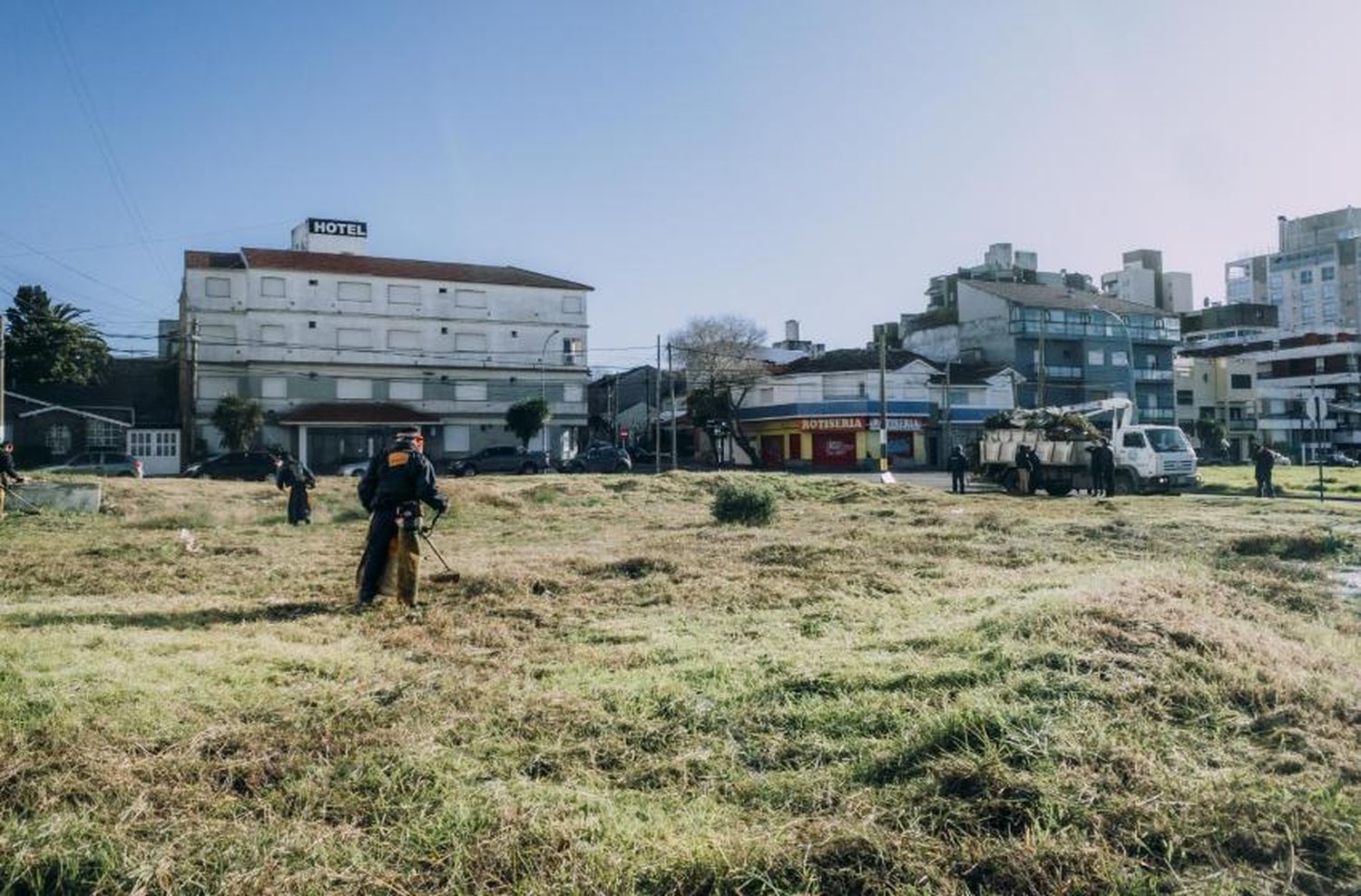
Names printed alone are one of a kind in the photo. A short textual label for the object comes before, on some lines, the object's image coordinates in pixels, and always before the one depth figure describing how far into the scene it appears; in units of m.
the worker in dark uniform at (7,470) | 18.20
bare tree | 59.72
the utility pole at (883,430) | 41.69
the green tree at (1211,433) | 69.94
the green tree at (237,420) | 47.44
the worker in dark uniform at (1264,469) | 26.34
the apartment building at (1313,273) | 111.19
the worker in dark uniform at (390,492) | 9.00
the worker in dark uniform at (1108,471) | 27.06
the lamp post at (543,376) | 60.25
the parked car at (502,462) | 44.66
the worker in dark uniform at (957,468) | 30.67
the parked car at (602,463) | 48.03
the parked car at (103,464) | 35.31
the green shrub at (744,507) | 17.61
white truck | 27.83
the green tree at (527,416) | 53.03
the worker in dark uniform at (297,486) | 18.78
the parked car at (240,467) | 36.56
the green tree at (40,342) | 47.91
